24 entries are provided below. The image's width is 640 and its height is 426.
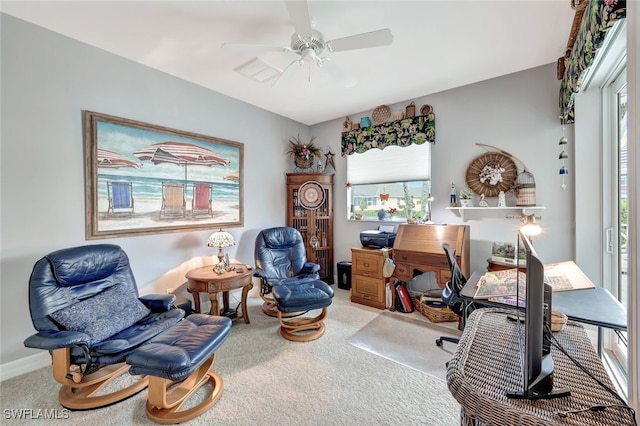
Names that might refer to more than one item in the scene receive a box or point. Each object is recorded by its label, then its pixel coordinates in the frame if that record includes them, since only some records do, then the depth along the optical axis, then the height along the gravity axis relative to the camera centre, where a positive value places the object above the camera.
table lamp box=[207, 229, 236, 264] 2.92 -0.33
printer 3.50 -0.38
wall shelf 2.77 -0.01
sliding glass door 2.10 +0.05
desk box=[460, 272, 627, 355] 1.29 -0.56
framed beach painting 2.45 +0.38
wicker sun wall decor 2.92 +0.41
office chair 2.26 -0.77
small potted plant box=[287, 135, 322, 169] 4.27 +0.98
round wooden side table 2.61 -0.74
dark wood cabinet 4.16 -0.04
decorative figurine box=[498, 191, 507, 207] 2.88 +0.09
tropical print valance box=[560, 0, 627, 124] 1.23 +0.98
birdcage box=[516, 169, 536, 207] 2.71 +0.18
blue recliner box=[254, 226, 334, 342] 2.56 -0.83
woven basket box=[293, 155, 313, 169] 4.32 +0.83
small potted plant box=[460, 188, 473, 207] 3.11 +0.13
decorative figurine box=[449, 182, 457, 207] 3.21 +0.16
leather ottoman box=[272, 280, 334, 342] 2.52 -0.93
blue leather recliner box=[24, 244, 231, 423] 1.60 -0.86
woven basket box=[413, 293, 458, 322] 2.88 -1.19
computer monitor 0.75 -0.39
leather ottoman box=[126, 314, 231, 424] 1.52 -0.92
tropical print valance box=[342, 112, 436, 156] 3.41 +1.08
